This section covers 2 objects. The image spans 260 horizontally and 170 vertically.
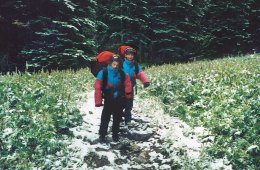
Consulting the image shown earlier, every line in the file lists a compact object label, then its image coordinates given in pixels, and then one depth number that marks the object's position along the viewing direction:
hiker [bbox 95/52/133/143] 8.07
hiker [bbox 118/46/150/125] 9.14
